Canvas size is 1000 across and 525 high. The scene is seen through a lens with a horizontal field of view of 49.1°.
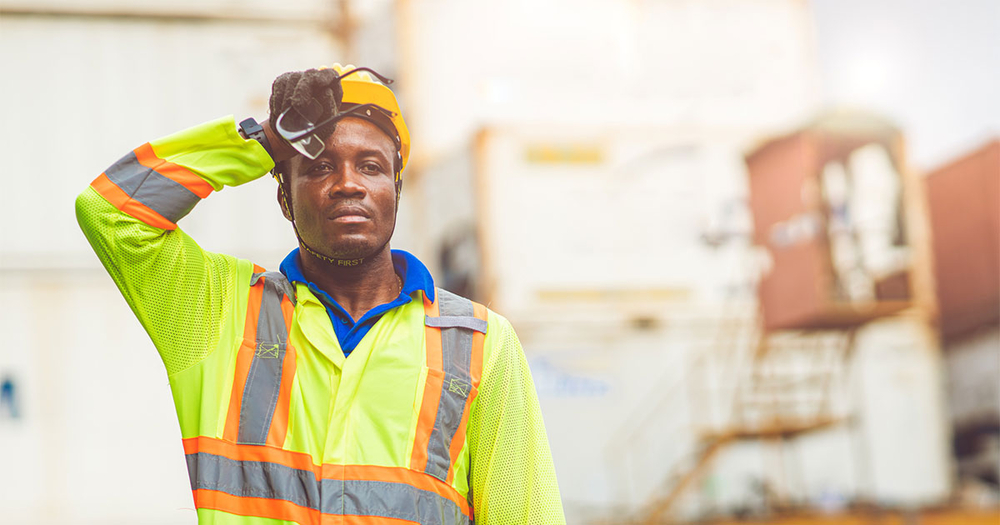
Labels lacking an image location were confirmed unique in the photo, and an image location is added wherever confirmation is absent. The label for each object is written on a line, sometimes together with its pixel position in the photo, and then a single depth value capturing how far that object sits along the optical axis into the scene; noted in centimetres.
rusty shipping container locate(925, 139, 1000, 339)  1941
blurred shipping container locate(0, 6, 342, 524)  1536
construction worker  207
